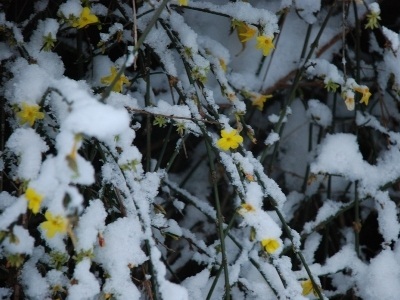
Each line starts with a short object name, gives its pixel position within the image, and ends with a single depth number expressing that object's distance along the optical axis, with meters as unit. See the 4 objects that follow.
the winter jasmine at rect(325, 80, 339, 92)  2.55
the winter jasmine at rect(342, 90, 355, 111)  2.52
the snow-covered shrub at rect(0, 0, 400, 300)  2.35
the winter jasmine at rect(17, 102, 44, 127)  2.35
